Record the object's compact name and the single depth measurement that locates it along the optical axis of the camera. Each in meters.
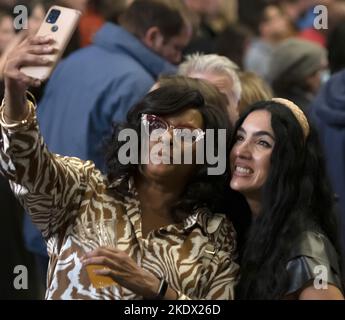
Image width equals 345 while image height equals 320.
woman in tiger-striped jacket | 5.87
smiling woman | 6.33
